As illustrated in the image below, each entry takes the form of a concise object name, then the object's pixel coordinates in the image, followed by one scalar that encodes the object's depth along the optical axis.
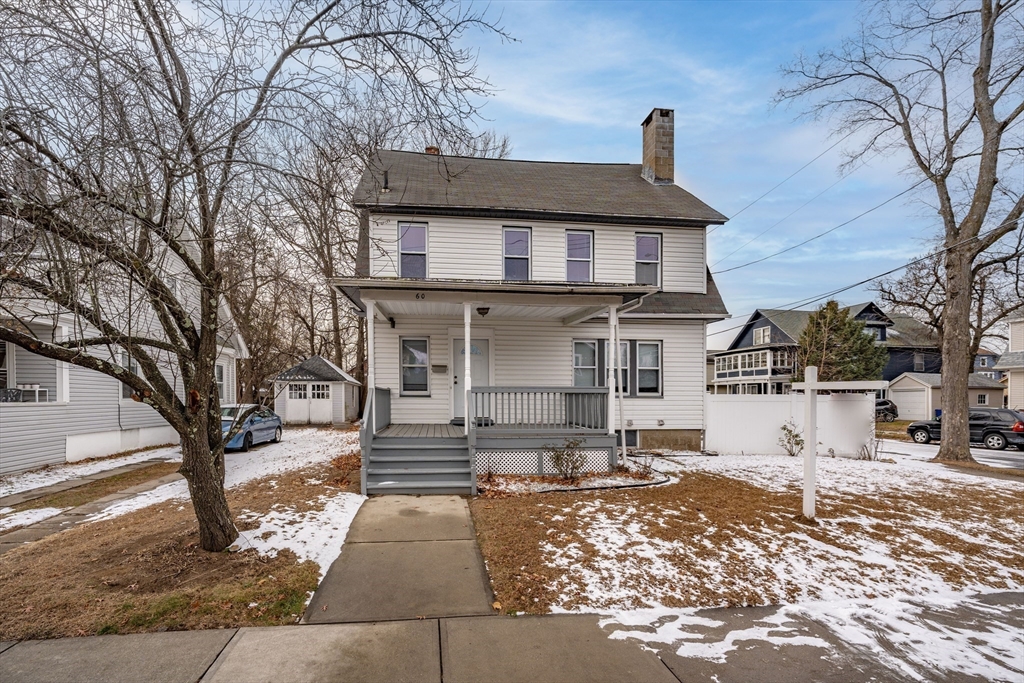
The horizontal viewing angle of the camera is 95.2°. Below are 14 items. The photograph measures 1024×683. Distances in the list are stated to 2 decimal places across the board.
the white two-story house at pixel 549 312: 10.15
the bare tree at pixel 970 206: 11.91
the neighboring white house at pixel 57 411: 9.48
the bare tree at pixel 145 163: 3.29
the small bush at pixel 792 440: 11.73
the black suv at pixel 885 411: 28.92
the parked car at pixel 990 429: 16.05
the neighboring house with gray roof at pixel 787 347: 34.59
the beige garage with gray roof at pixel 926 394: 29.45
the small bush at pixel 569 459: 8.25
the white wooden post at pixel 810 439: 6.14
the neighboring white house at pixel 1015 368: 25.52
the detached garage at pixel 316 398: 20.47
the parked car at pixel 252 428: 12.08
